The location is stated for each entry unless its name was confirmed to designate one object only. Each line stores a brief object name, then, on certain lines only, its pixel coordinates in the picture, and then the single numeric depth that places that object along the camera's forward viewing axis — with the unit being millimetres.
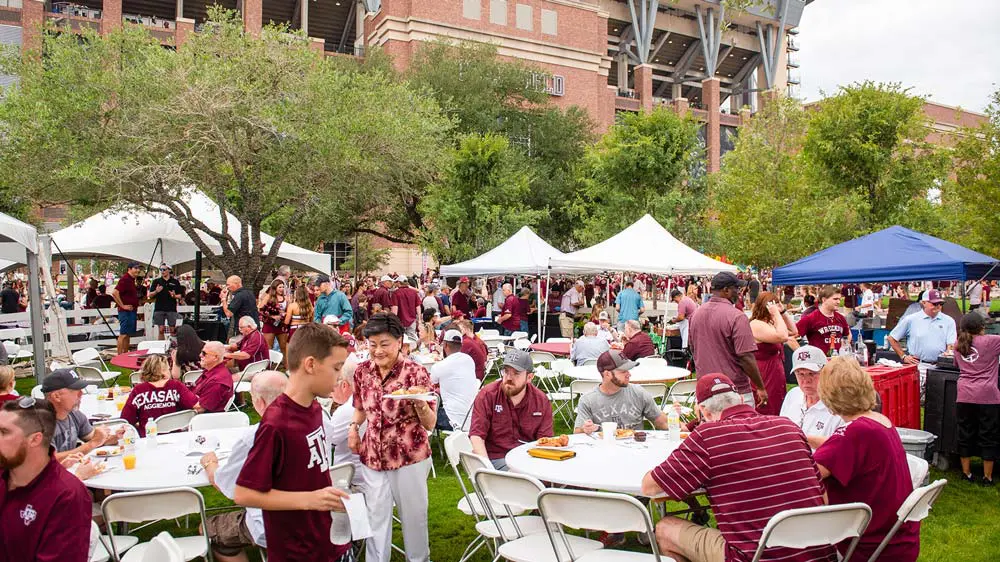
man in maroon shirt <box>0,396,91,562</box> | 2527
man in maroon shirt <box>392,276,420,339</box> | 14969
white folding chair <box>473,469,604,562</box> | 3742
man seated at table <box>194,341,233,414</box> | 6723
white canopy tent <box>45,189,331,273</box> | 16228
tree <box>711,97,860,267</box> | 23281
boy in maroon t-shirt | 2584
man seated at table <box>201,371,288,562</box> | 3975
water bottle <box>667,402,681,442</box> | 4988
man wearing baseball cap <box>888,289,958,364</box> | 8391
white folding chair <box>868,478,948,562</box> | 3367
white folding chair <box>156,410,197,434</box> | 5695
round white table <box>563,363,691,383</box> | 8727
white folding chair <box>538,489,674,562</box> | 3355
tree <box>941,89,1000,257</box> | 19938
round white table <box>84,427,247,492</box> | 4211
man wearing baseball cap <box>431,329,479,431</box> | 7039
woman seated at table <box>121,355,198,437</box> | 6031
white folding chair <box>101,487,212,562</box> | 3744
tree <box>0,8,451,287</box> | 15602
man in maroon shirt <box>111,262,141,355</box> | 15195
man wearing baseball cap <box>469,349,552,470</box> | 5203
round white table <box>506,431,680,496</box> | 3992
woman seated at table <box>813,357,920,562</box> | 3439
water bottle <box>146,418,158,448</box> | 5031
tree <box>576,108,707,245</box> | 25000
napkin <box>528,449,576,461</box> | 4539
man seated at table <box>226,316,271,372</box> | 9684
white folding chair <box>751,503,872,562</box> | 3148
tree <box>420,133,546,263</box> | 24219
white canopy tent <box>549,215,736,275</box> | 13711
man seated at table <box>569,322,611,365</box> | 10648
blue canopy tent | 9445
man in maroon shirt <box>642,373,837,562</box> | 3254
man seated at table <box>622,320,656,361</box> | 9969
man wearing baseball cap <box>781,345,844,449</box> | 4934
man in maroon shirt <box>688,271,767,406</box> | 6270
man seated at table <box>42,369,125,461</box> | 4684
